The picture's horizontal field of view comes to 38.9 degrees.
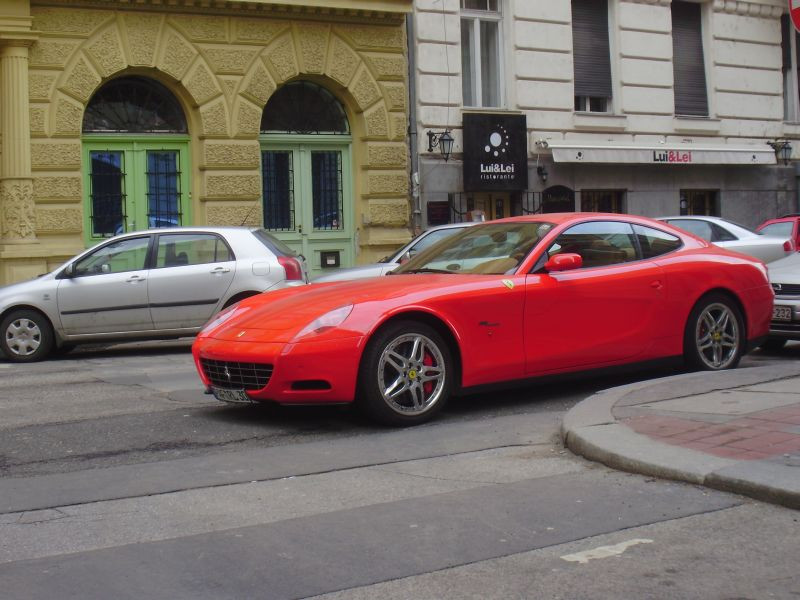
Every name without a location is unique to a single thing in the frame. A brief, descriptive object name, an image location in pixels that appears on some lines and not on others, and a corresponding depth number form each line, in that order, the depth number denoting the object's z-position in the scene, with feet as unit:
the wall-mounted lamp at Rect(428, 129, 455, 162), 70.64
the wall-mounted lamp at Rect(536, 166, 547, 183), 75.36
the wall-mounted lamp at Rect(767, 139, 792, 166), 86.22
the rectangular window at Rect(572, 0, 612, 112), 77.92
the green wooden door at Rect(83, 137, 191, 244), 64.18
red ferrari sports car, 24.22
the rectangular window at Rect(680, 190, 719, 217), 84.43
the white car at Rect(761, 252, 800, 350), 36.11
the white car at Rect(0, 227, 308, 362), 42.86
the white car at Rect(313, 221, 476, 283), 45.57
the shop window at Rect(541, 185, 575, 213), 76.33
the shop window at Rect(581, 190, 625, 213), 79.41
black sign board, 72.33
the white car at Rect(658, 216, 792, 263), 52.22
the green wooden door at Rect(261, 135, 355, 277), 69.31
